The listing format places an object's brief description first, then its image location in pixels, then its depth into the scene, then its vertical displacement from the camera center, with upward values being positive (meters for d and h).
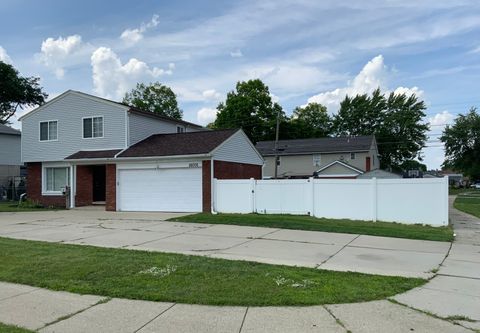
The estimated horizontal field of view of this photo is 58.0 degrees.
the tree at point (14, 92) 43.28 +8.75
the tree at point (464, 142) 70.56 +5.17
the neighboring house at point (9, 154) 35.78 +1.77
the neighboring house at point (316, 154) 46.91 +2.19
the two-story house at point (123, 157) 20.38 +0.92
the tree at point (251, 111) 57.34 +8.47
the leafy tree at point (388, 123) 65.75 +8.01
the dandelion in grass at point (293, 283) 6.50 -1.66
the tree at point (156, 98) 58.50 +10.41
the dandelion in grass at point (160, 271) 7.16 -1.63
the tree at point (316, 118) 68.88 +9.04
